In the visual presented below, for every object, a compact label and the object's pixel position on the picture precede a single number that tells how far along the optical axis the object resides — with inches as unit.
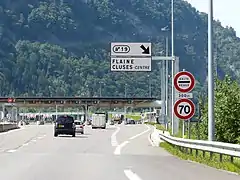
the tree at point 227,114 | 2049.7
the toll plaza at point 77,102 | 5930.1
